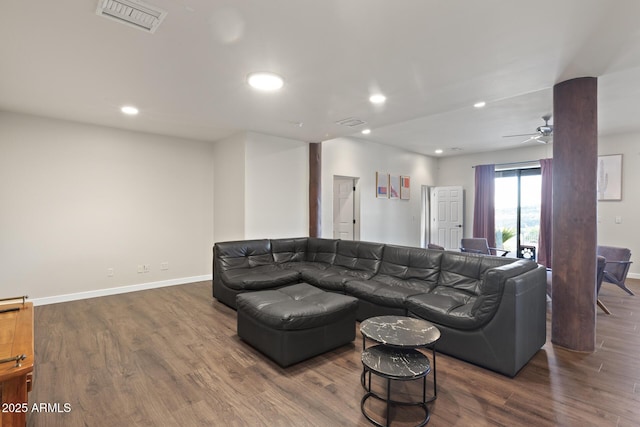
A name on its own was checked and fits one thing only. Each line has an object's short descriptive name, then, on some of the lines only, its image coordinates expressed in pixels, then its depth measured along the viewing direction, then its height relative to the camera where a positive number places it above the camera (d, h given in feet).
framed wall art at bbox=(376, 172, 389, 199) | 22.63 +1.81
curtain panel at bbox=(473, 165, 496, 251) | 24.36 +0.38
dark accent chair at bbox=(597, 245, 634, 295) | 13.37 -2.55
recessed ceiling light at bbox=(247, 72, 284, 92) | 9.07 +4.07
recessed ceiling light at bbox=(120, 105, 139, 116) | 12.17 +4.17
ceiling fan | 14.48 +4.05
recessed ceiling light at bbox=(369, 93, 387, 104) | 10.81 +4.13
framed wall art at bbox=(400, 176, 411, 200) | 24.60 +1.78
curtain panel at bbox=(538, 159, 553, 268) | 21.49 -0.39
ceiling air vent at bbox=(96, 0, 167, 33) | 5.88 +4.05
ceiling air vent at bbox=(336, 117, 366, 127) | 13.91 +4.19
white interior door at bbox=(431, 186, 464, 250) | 25.84 -0.66
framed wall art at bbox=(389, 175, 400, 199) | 23.61 +1.77
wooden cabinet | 3.94 -2.18
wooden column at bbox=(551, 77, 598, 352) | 8.95 -0.13
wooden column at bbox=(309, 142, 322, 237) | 18.65 +1.30
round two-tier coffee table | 5.98 -3.24
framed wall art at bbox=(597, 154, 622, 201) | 19.17 +2.03
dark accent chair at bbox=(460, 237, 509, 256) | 18.15 -2.31
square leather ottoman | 8.21 -3.33
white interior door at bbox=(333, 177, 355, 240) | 21.75 +0.06
